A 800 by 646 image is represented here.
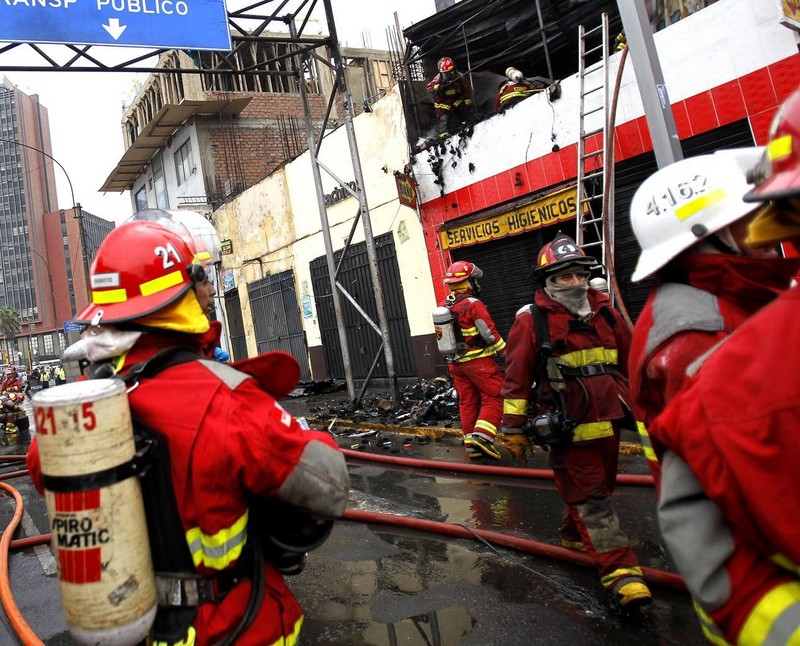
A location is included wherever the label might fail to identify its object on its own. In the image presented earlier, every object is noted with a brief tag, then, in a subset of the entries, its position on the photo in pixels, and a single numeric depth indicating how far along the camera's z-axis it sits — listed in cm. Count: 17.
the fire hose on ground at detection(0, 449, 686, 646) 291
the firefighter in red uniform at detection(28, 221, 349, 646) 134
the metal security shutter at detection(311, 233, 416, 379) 1099
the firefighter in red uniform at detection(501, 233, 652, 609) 296
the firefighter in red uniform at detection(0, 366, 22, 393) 1469
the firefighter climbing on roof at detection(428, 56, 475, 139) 947
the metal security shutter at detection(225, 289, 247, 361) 1700
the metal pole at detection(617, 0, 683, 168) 421
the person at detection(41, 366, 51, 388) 3378
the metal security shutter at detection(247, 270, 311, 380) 1427
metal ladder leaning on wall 693
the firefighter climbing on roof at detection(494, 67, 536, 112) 866
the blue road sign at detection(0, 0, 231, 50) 602
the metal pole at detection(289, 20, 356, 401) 913
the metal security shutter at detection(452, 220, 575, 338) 868
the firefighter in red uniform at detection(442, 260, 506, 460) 593
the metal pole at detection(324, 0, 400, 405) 835
